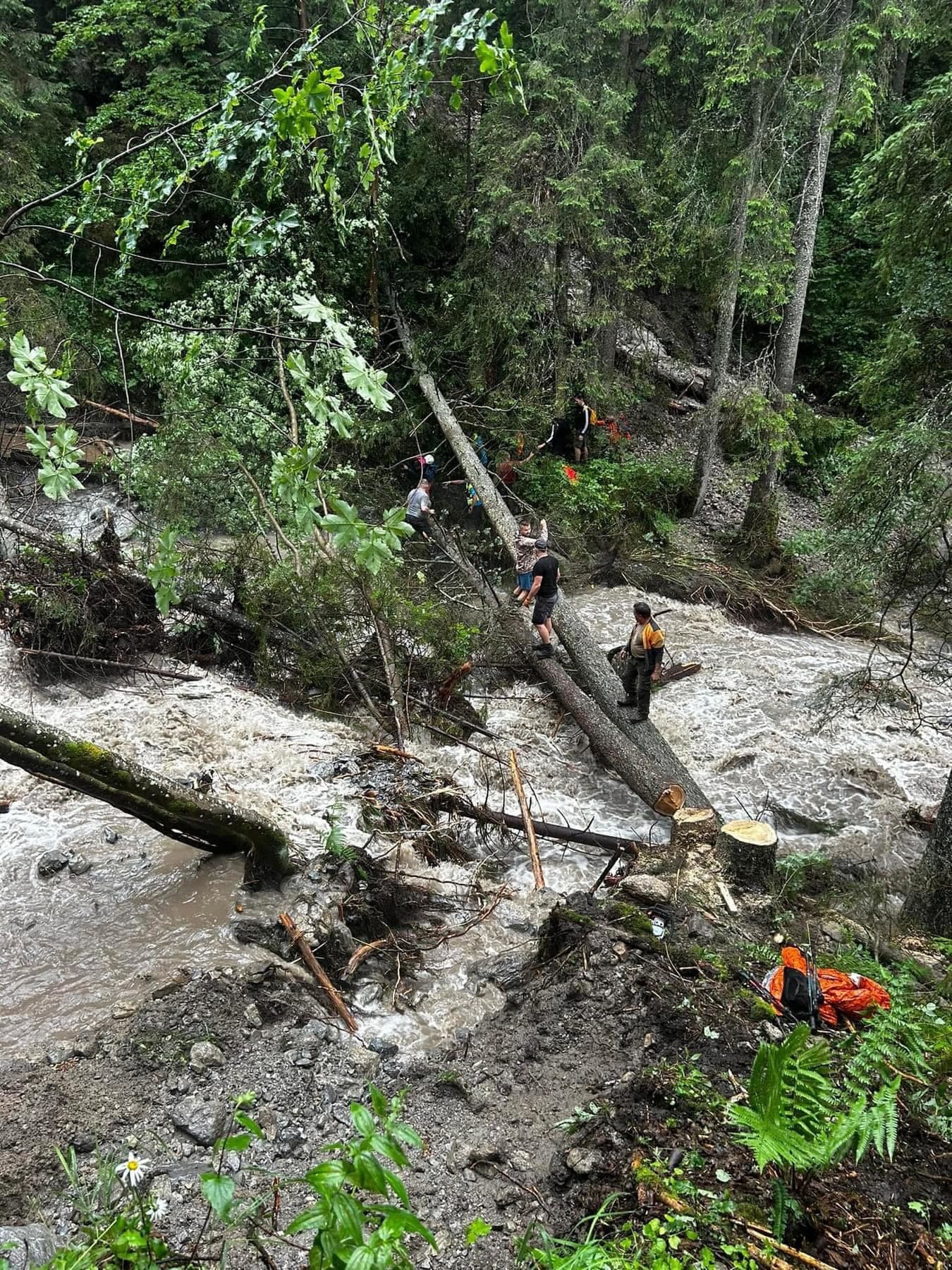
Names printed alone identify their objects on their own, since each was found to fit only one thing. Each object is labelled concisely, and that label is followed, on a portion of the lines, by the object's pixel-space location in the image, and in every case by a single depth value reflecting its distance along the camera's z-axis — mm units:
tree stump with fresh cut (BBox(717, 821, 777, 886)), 6422
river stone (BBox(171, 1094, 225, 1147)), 4020
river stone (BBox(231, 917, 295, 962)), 5805
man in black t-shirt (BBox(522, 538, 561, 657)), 10211
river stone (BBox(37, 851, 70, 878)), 6434
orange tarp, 4402
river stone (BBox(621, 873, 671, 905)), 5738
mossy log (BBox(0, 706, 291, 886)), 5109
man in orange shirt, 9180
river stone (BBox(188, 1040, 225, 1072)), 4484
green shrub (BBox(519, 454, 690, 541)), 14523
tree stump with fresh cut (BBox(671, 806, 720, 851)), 6941
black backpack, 4344
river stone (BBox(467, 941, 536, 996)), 5820
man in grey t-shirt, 12602
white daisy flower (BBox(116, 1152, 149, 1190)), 3268
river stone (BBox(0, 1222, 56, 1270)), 2877
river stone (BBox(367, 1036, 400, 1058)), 5141
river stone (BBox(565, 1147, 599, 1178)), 3566
